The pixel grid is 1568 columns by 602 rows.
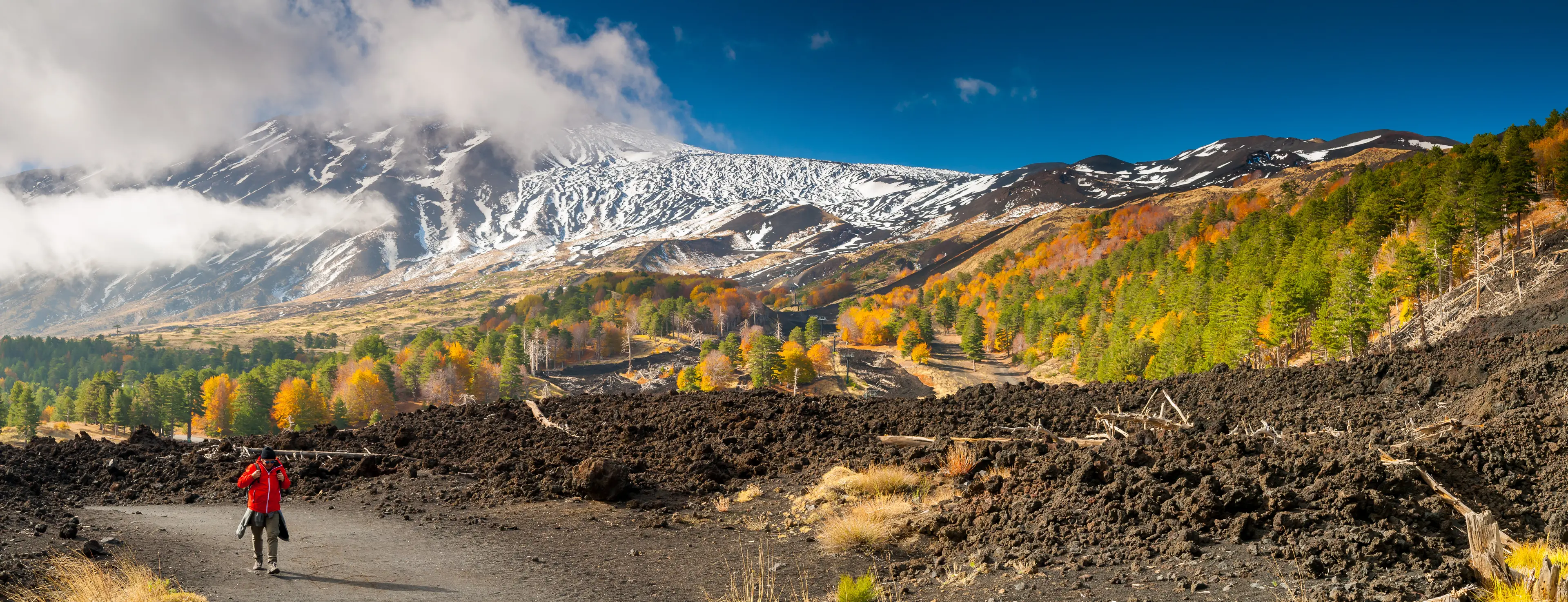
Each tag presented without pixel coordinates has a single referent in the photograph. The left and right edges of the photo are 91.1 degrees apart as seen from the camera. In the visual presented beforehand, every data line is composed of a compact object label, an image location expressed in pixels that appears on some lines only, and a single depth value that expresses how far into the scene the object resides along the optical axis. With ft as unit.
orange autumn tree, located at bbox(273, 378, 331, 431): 310.04
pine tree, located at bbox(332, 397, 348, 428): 321.32
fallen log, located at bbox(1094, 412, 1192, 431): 51.90
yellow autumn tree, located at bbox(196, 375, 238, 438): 320.70
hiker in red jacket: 34.83
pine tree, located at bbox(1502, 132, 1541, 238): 161.27
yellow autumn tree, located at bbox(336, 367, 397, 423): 321.32
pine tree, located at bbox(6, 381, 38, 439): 293.02
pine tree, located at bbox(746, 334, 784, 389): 314.96
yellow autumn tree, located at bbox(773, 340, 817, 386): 325.01
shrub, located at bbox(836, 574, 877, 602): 27.40
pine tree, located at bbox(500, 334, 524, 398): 343.05
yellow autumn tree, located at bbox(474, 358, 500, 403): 356.18
